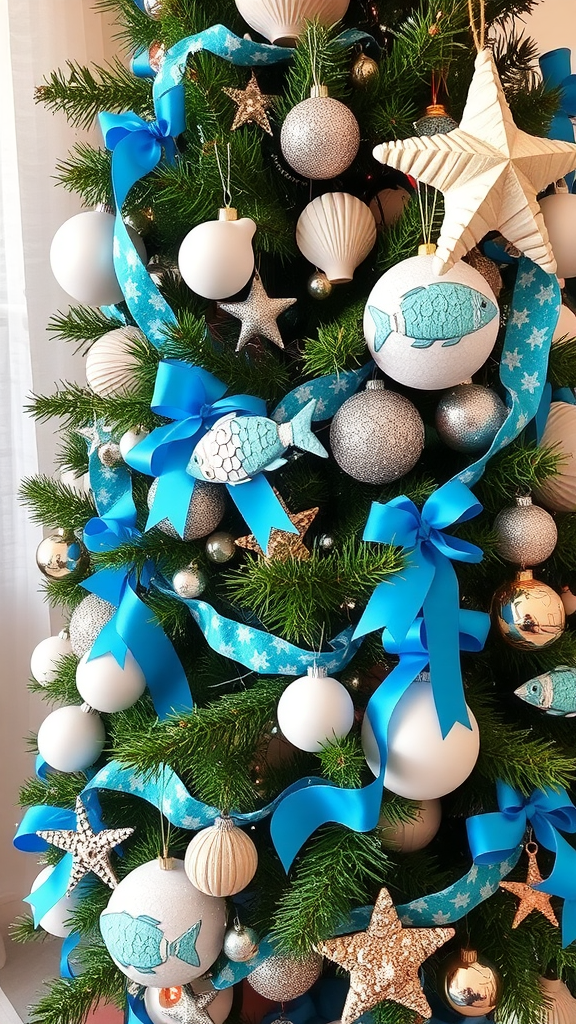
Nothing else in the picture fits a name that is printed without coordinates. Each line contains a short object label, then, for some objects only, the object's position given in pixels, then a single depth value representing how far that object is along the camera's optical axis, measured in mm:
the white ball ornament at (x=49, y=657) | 733
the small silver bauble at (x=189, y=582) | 586
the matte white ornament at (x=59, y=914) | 688
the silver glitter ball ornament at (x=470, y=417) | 541
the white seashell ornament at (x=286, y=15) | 547
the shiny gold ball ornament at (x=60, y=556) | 701
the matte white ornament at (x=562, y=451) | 603
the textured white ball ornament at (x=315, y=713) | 510
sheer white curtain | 1074
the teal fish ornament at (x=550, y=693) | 565
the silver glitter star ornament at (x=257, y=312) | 562
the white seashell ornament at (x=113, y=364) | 642
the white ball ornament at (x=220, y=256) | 527
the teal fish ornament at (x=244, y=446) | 513
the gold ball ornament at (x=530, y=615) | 547
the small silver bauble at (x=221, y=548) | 581
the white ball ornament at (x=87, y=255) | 623
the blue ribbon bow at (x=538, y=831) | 550
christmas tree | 510
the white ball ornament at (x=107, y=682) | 608
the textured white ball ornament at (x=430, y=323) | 494
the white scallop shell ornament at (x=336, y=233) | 546
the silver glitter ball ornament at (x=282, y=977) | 593
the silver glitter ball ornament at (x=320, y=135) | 523
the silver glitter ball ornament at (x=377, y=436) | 508
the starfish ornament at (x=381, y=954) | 541
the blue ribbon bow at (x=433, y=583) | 500
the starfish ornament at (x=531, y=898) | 576
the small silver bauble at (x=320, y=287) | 567
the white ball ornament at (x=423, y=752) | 514
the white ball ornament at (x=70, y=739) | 650
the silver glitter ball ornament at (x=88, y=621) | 661
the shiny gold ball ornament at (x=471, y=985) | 559
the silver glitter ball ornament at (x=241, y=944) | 567
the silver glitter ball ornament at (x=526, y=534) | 550
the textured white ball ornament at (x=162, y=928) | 540
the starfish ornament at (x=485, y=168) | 478
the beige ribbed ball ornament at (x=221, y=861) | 531
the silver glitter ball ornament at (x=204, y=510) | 568
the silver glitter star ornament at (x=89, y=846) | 616
